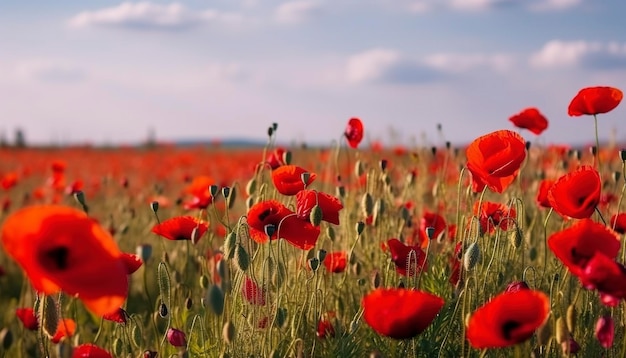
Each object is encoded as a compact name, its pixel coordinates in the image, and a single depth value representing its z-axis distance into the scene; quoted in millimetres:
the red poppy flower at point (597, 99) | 2408
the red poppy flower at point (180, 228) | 2168
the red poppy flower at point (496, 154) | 1957
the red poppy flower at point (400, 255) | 2119
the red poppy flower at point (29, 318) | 2244
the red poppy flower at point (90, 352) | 1648
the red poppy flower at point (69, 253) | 1334
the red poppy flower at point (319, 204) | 2010
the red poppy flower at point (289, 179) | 2156
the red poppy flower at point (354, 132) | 2752
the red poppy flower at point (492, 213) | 2423
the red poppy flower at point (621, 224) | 2354
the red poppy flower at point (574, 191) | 1834
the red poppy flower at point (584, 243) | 1586
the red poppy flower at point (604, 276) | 1497
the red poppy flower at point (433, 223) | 2691
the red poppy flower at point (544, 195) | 2525
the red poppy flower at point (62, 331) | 2074
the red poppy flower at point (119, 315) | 2010
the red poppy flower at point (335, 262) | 2406
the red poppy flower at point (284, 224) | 1968
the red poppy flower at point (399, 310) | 1466
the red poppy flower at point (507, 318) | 1371
